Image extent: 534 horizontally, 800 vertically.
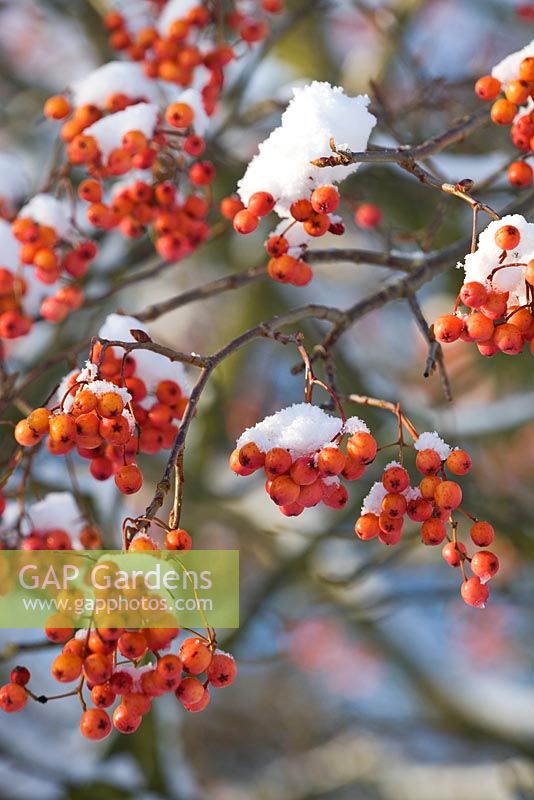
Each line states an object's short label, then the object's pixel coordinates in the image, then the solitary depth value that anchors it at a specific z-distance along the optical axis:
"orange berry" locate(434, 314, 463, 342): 1.42
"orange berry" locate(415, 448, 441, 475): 1.42
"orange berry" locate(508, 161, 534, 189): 1.53
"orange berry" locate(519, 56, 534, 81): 1.48
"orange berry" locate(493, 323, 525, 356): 1.41
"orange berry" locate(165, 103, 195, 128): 1.55
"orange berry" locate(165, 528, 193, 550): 1.40
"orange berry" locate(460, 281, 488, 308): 1.41
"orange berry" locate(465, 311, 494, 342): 1.41
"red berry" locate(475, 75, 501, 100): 1.51
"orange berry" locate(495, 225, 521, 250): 1.41
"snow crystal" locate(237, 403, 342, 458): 1.42
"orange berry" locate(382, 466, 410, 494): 1.41
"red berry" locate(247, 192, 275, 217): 1.47
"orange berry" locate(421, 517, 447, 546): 1.42
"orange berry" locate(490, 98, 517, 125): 1.49
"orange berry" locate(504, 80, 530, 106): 1.48
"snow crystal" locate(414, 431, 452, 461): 1.43
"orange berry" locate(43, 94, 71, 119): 1.59
